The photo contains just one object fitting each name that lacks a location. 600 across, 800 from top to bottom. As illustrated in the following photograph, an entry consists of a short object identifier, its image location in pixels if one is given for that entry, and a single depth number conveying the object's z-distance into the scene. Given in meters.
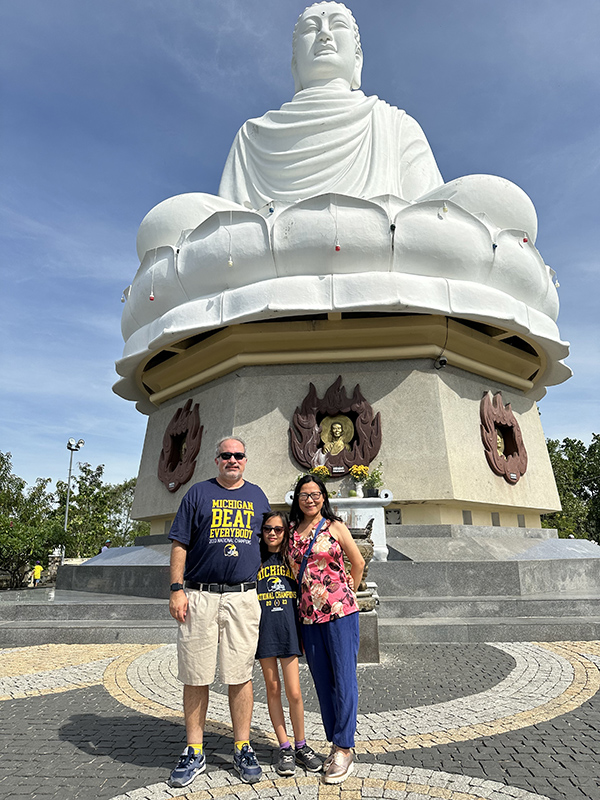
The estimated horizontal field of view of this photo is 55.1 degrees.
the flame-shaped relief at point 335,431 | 10.04
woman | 2.90
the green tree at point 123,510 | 40.97
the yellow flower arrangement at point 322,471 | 9.32
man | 3.02
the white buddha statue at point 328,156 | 11.77
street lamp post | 29.73
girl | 3.01
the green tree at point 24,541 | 19.16
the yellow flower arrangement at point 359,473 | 9.51
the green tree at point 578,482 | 30.81
